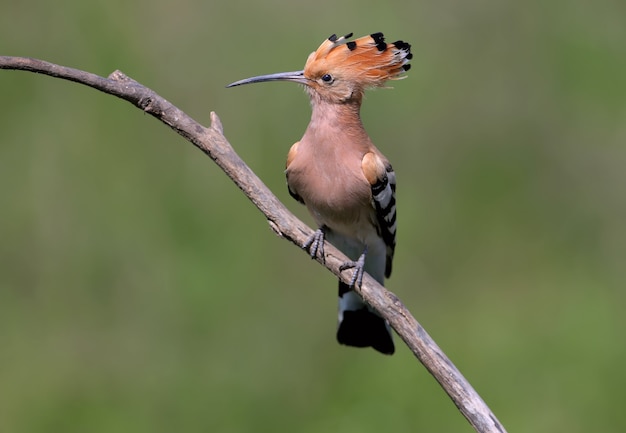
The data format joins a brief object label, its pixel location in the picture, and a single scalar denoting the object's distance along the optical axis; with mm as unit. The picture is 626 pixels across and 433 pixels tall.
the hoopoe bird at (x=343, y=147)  6508
